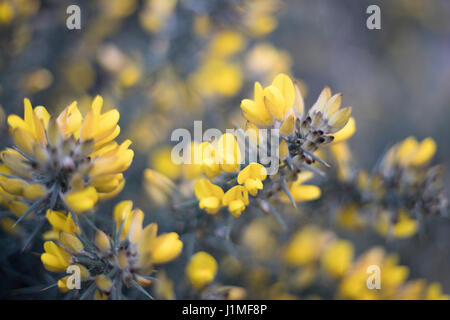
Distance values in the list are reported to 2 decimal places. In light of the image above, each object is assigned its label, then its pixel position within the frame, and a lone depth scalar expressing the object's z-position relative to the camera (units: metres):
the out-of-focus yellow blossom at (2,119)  0.33
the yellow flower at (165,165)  0.38
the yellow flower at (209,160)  0.28
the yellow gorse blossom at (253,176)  0.27
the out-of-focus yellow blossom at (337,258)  0.34
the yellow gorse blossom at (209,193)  0.28
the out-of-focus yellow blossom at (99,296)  0.28
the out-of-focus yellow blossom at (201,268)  0.30
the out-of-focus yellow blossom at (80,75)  0.44
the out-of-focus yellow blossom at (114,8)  0.44
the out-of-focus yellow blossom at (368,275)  0.32
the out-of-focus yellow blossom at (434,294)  0.33
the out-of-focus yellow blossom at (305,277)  0.34
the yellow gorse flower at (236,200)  0.28
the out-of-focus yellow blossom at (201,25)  0.37
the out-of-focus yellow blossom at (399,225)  0.32
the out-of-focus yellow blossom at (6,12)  0.34
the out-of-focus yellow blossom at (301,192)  0.29
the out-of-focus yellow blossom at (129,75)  0.38
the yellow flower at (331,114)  0.28
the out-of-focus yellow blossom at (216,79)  0.41
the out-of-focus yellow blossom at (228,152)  0.28
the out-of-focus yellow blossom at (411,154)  0.31
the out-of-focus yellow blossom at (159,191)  0.31
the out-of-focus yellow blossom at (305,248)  0.35
